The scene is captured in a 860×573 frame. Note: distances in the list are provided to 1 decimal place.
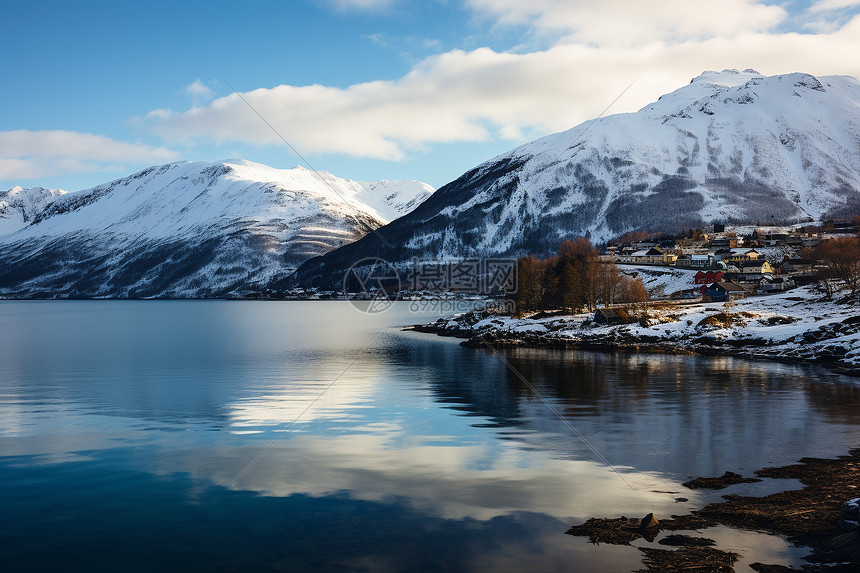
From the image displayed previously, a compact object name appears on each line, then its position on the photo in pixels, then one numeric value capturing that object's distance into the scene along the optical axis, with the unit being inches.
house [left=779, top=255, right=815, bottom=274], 6368.1
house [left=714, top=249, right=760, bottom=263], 7642.7
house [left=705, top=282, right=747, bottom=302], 4965.6
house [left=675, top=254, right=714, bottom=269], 7177.2
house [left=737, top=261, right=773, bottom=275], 6304.1
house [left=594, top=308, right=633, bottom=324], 4023.1
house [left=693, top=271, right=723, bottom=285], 5954.7
